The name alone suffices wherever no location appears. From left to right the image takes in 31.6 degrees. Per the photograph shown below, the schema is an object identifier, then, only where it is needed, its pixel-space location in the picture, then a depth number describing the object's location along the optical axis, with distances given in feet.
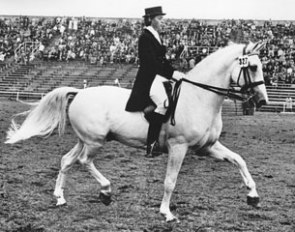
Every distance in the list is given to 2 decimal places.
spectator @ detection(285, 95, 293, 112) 89.26
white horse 21.77
